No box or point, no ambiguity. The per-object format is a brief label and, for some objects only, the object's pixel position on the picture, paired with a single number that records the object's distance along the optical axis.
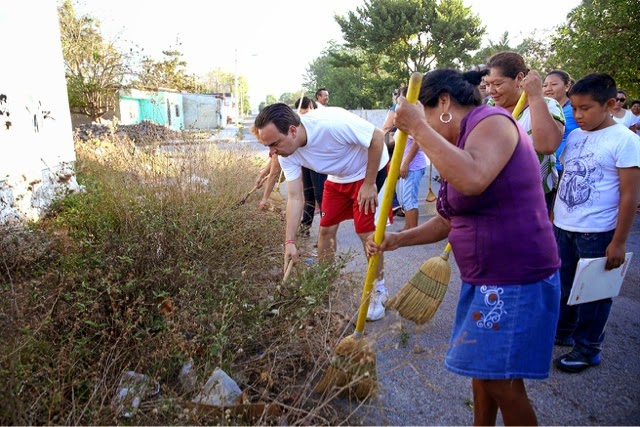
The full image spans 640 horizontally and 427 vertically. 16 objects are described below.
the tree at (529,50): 24.33
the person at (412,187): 4.83
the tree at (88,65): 17.16
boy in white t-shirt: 2.47
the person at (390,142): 5.41
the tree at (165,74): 15.29
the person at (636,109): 8.51
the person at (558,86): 3.75
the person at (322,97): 7.80
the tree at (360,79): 29.27
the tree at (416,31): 26.19
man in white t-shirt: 2.95
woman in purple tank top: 1.45
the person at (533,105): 2.61
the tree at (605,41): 8.58
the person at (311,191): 5.23
